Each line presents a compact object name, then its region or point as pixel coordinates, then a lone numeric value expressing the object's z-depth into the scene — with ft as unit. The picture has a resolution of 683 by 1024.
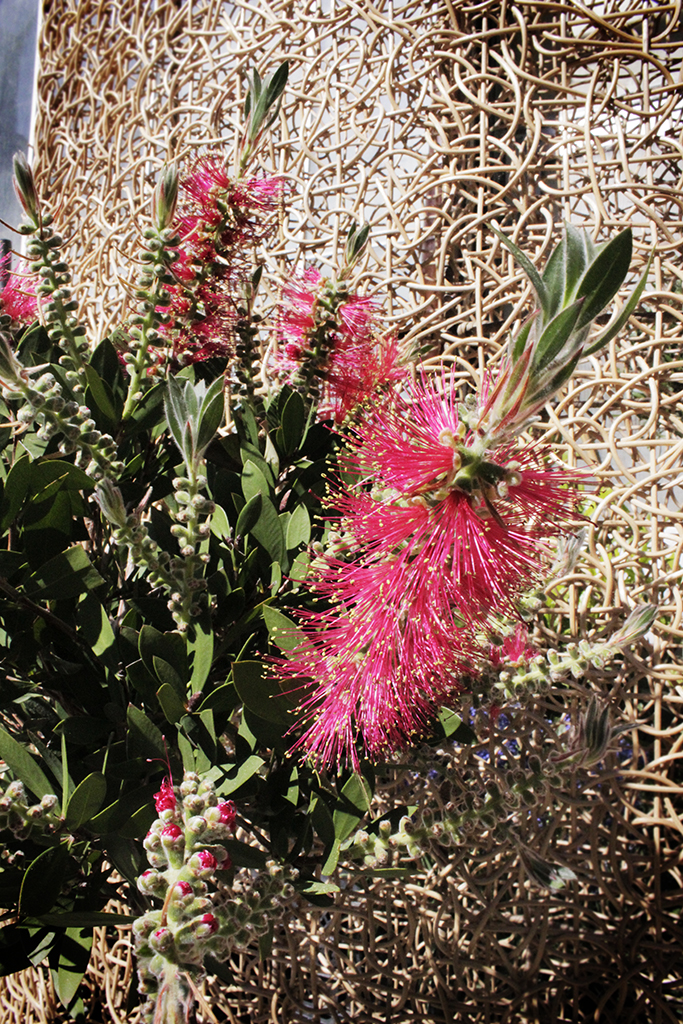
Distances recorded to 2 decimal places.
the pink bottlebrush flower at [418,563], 0.80
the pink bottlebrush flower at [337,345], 1.31
